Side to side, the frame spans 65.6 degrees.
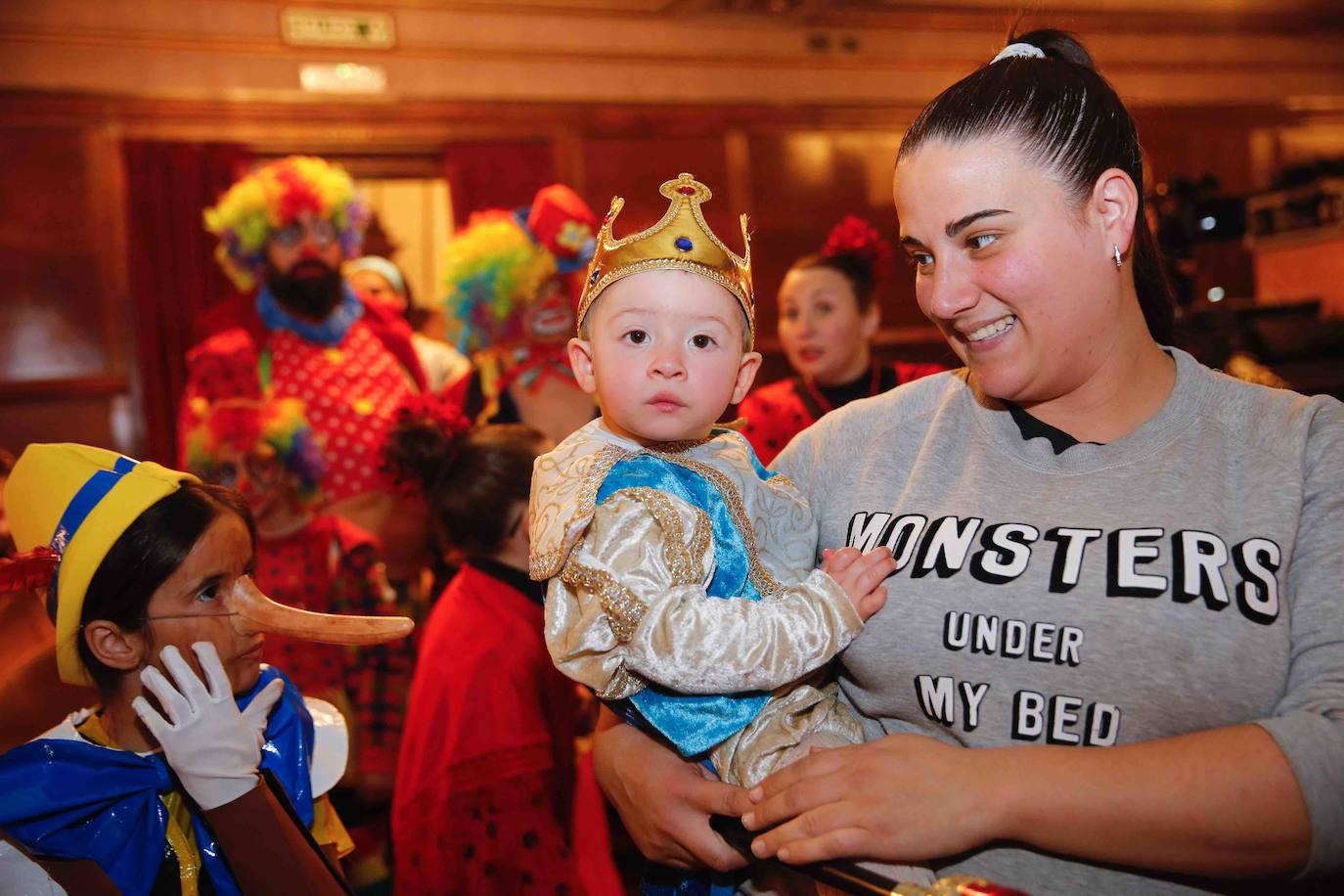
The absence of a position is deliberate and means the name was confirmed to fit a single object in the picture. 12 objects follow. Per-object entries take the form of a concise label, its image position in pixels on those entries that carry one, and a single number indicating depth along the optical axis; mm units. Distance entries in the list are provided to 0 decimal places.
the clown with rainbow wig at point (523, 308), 3441
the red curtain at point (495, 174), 6355
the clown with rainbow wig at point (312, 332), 3766
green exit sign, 5922
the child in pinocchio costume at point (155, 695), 1434
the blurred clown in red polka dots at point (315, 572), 3062
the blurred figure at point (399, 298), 4578
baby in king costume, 1301
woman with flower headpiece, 3766
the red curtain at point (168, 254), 5707
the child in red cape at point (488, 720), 2117
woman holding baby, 1115
